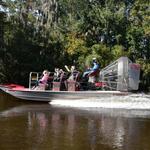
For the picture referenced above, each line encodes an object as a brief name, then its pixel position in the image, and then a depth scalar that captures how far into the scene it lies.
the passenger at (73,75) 28.65
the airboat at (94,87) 27.34
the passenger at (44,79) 28.81
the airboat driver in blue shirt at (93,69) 28.80
